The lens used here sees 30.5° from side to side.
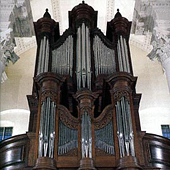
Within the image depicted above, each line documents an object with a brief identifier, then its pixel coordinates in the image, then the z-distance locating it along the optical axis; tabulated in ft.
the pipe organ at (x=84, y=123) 20.07
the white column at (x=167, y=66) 26.57
